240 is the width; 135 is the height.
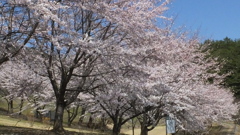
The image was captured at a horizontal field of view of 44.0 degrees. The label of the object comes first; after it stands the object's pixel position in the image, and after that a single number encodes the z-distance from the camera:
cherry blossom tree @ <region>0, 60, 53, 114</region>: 11.94
